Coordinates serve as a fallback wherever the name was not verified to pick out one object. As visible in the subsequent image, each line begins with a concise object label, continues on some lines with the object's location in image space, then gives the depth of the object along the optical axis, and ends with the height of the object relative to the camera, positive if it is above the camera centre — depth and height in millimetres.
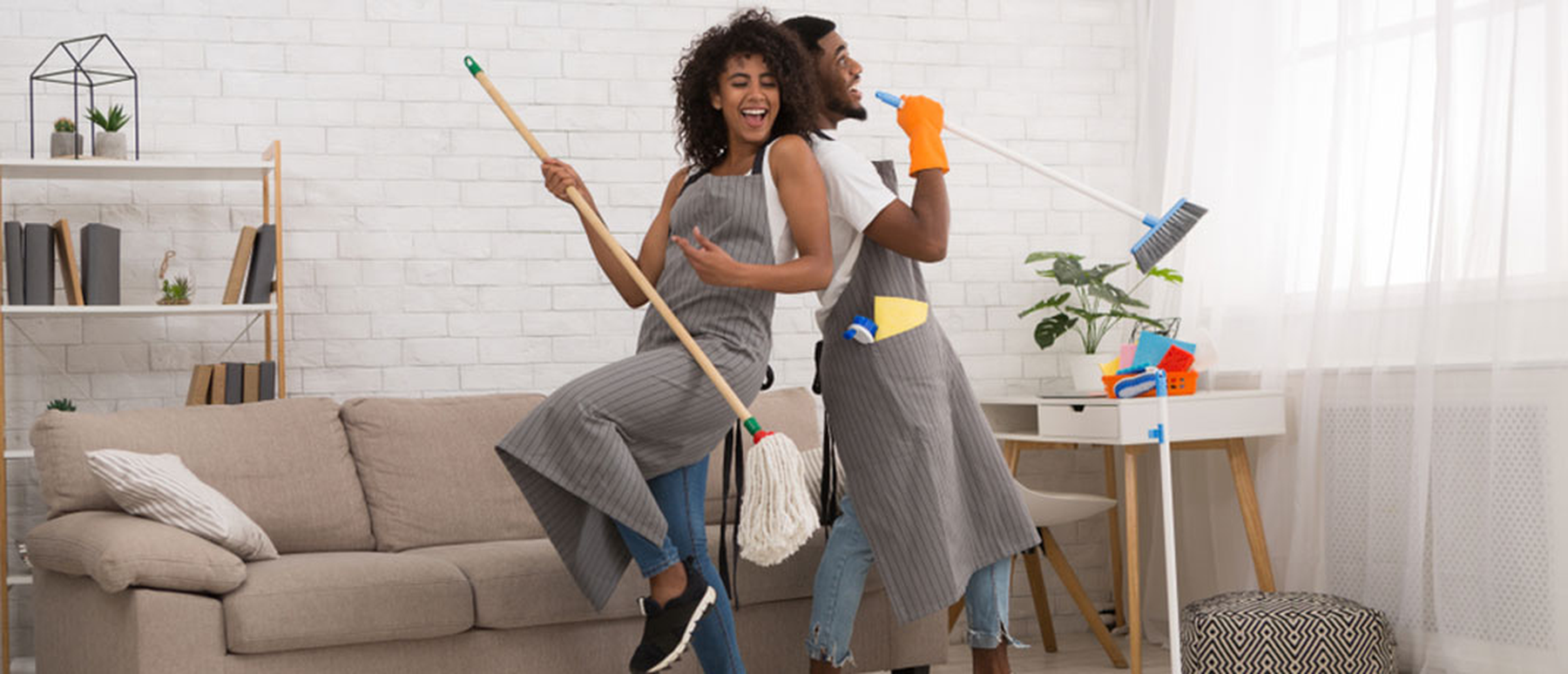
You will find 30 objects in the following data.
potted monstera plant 4242 -94
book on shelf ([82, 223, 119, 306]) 3629 -18
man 2703 -313
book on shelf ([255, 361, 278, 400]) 3754 -308
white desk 3754 -397
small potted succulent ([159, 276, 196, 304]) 3736 -88
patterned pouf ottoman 3344 -831
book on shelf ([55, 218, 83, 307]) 3615 -23
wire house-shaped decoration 3799 +483
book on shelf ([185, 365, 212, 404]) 3729 -322
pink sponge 3826 -222
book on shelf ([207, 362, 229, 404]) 3756 -321
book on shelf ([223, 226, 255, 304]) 3729 -21
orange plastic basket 3822 -280
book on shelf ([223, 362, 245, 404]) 3757 -316
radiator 3215 -561
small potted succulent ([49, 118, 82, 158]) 3633 +287
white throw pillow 2982 -492
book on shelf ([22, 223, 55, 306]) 3588 -20
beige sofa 2848 -650
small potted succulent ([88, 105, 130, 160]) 3668 +301
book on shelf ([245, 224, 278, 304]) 3750 -18
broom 2805 +104
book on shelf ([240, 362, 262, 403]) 3771 -314
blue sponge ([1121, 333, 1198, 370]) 2945 -150
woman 2455 -170
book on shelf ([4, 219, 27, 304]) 3590 -27
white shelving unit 3586 +196
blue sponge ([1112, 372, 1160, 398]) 3754 -287
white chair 3936 -830
